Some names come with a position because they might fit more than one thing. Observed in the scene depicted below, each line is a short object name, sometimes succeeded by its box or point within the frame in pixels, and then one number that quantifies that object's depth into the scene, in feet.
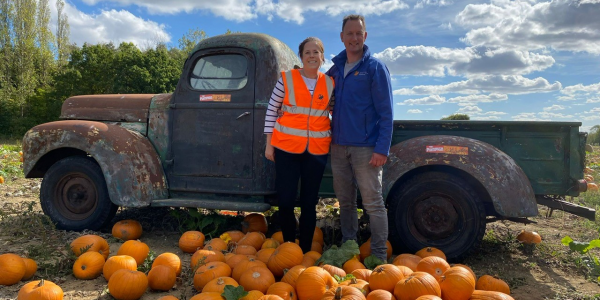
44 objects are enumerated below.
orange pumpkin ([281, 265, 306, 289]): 9.41
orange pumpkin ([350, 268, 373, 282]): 9.72
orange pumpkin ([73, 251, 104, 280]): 11.29
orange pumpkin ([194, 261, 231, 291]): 10.14
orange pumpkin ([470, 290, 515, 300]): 8.34
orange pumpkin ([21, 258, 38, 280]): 11.29
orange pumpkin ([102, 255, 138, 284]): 10.83
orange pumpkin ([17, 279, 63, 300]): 9.23
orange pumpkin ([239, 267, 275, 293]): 9.46
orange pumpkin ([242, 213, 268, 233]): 15.11
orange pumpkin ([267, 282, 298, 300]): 8.68
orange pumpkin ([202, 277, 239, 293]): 9.05
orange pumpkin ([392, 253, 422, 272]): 10.95
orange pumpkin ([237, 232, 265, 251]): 13.07
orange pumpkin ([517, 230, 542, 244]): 15.21
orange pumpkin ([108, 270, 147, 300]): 9.87
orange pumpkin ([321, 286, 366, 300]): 7.93
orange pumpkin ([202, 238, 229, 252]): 12.38
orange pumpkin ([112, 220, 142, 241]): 14.57
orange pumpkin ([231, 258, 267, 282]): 10.26
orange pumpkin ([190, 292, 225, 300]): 8.44
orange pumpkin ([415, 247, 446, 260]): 11.87
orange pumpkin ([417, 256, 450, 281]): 9.73
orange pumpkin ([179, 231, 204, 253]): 13.48
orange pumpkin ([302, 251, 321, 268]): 10.76
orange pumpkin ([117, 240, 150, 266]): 11.83
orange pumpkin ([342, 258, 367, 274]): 10.51
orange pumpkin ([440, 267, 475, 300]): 8.69
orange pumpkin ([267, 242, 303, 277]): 10.57
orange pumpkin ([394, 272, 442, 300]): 8.33
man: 11.32
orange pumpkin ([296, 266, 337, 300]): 8.52
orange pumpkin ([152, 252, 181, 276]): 10.97
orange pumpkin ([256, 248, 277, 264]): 11.41
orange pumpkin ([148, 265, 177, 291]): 10.49
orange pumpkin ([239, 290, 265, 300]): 8.46
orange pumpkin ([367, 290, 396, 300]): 8.17
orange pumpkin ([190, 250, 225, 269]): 11.04
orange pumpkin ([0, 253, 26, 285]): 10.77
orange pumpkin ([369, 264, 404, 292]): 8.82
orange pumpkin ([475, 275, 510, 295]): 9.77
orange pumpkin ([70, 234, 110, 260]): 11.93
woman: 11.49
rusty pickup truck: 12.76
